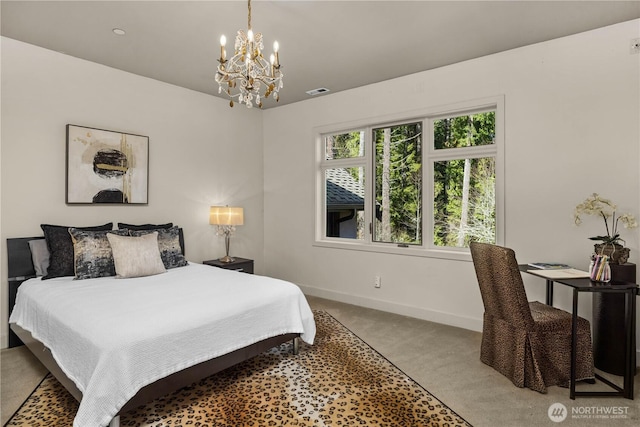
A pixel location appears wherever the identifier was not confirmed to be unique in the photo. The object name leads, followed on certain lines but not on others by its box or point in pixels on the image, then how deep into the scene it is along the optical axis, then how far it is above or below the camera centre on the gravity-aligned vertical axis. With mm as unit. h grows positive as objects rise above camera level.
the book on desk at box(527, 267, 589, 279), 2561 -414
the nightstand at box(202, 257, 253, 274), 4409 -638
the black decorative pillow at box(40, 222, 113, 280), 3178 -362
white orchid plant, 2850 +33
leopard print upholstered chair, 2494 -849
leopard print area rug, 2125 -1193
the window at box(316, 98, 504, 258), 3777 +366
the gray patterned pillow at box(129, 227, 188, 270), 3721 -374
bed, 1912 -724
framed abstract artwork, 3584 +453
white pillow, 3237 -411
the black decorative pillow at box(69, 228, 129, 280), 3172 -393
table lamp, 4520 -64
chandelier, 2262 +912
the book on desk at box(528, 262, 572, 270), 2852 -401
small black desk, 2338 -755
